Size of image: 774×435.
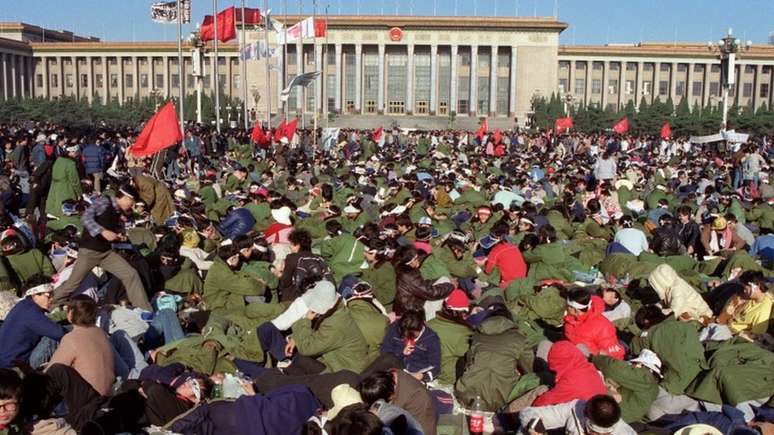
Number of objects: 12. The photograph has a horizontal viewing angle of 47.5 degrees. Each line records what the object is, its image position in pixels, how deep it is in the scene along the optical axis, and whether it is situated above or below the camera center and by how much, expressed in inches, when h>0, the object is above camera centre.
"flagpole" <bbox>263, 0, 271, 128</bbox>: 1435.8 +109.4
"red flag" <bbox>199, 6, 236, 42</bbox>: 1523.1 +108.1
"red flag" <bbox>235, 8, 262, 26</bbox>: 1882.4 +161.6
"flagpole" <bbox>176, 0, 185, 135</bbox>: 1079.5 +68.9
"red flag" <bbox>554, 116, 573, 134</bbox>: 1621.6 -50.4
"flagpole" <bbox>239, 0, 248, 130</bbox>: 1485.0 +45.4
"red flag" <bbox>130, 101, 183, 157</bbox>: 620.4 -32.1
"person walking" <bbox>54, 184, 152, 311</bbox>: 339.3 -64.6
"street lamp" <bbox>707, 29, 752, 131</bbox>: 1295.5 +61.5
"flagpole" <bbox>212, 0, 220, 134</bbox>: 1301.7 +32.6
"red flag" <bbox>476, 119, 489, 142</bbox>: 1582.2 -70.7
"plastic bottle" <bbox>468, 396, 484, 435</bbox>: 253.4 -94.0
